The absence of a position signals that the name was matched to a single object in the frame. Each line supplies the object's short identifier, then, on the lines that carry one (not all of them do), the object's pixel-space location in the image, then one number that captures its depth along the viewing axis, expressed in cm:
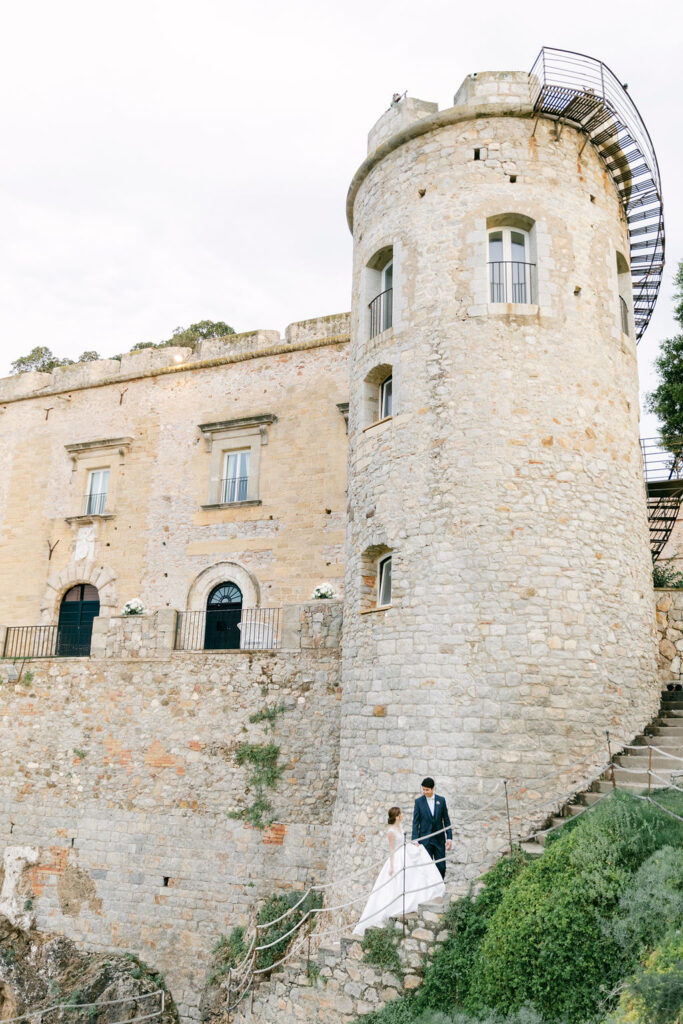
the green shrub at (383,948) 776
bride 812
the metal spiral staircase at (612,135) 1123
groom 840
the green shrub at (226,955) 1130
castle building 980
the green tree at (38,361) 3036
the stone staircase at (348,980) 771
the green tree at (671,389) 1758
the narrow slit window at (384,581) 1128
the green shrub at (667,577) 1405
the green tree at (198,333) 2853
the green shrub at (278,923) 1075
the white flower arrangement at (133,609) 1597
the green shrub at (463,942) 730
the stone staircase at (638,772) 873
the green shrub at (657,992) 512
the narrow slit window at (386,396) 1208
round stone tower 961
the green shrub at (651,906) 593
